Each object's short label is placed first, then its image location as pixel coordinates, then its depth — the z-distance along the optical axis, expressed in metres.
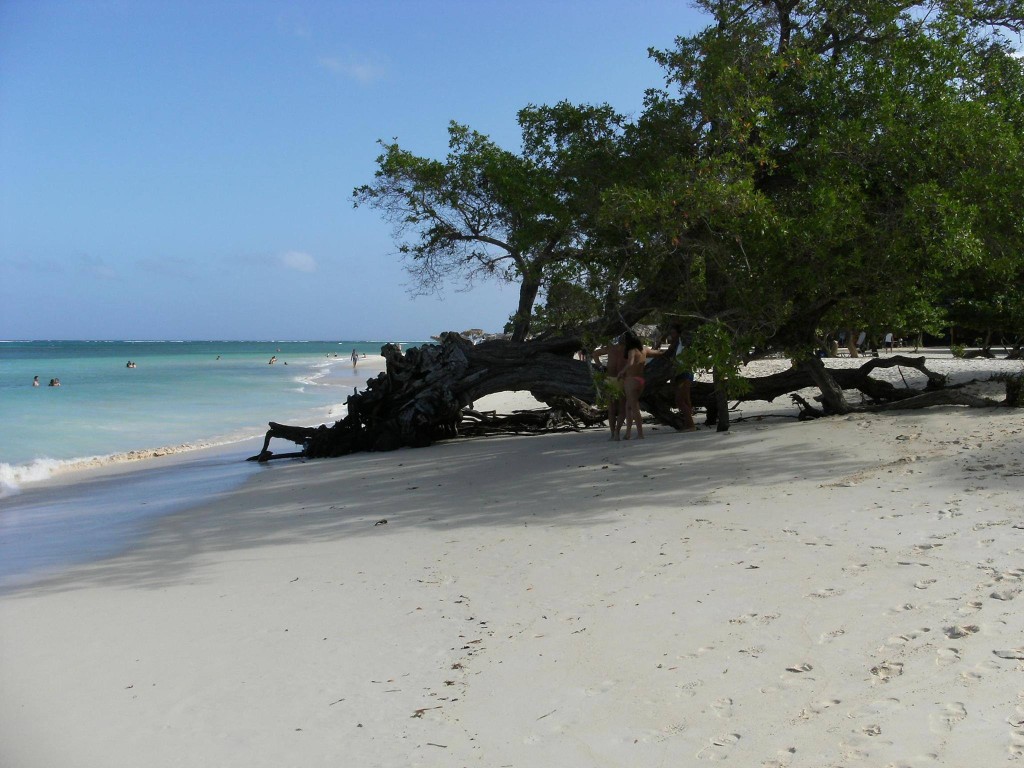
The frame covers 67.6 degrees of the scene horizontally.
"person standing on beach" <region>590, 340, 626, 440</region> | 10.61
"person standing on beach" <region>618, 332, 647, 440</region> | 10.32
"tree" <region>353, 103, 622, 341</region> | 10.45
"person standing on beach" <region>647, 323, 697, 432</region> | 10.95
